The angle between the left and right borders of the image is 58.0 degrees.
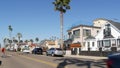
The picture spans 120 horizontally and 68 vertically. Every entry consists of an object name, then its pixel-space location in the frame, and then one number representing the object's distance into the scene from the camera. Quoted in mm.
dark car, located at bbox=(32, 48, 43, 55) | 25577
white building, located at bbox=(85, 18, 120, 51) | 21391
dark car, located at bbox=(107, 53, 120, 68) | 3229
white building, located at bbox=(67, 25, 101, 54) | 26578
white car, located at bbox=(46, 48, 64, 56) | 19174
